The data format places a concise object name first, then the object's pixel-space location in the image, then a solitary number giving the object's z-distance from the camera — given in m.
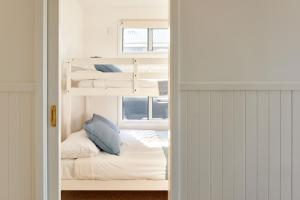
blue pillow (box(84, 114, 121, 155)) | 2.73
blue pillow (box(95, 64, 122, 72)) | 3.29
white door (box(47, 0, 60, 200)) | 1.51
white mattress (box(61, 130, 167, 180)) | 2.55
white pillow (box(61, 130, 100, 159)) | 2.59
